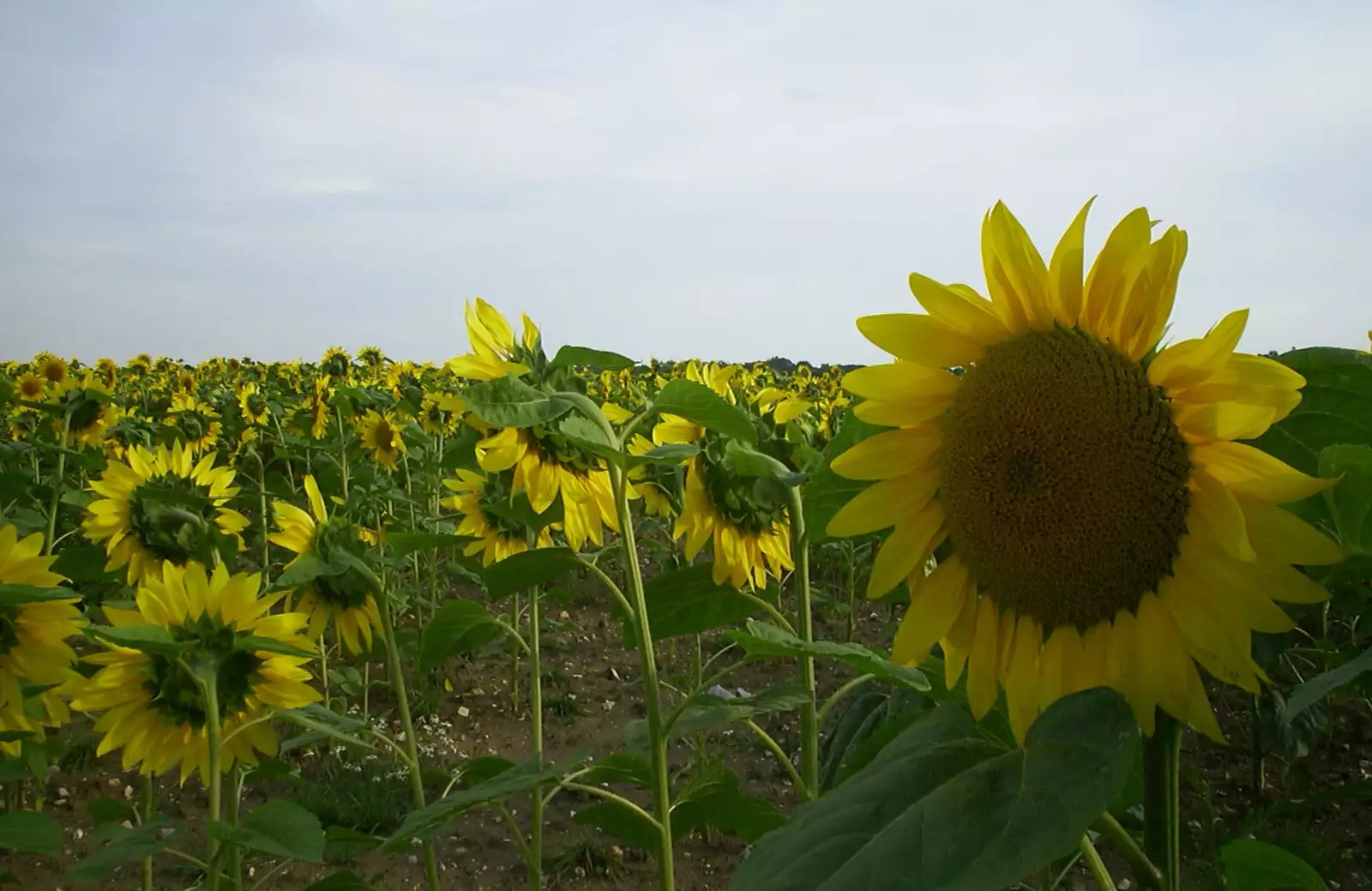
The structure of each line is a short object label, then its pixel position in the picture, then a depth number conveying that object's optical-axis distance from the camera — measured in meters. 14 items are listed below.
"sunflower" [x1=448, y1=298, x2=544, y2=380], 1.84
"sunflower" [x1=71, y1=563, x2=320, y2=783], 1.81
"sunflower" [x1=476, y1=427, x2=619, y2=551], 1.96
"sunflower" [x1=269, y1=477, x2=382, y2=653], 2.33
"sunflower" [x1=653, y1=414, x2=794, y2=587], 2.06
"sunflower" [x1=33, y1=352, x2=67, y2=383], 5.96
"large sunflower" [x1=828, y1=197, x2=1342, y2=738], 0.75
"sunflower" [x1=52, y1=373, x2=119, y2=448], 4.08
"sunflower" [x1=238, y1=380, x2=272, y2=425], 6.60
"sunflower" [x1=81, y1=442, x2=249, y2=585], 2.49
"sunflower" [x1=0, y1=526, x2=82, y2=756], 1.91
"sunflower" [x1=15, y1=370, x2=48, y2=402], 6.37
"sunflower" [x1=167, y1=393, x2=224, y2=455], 5.17
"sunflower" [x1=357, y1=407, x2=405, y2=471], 5.87
